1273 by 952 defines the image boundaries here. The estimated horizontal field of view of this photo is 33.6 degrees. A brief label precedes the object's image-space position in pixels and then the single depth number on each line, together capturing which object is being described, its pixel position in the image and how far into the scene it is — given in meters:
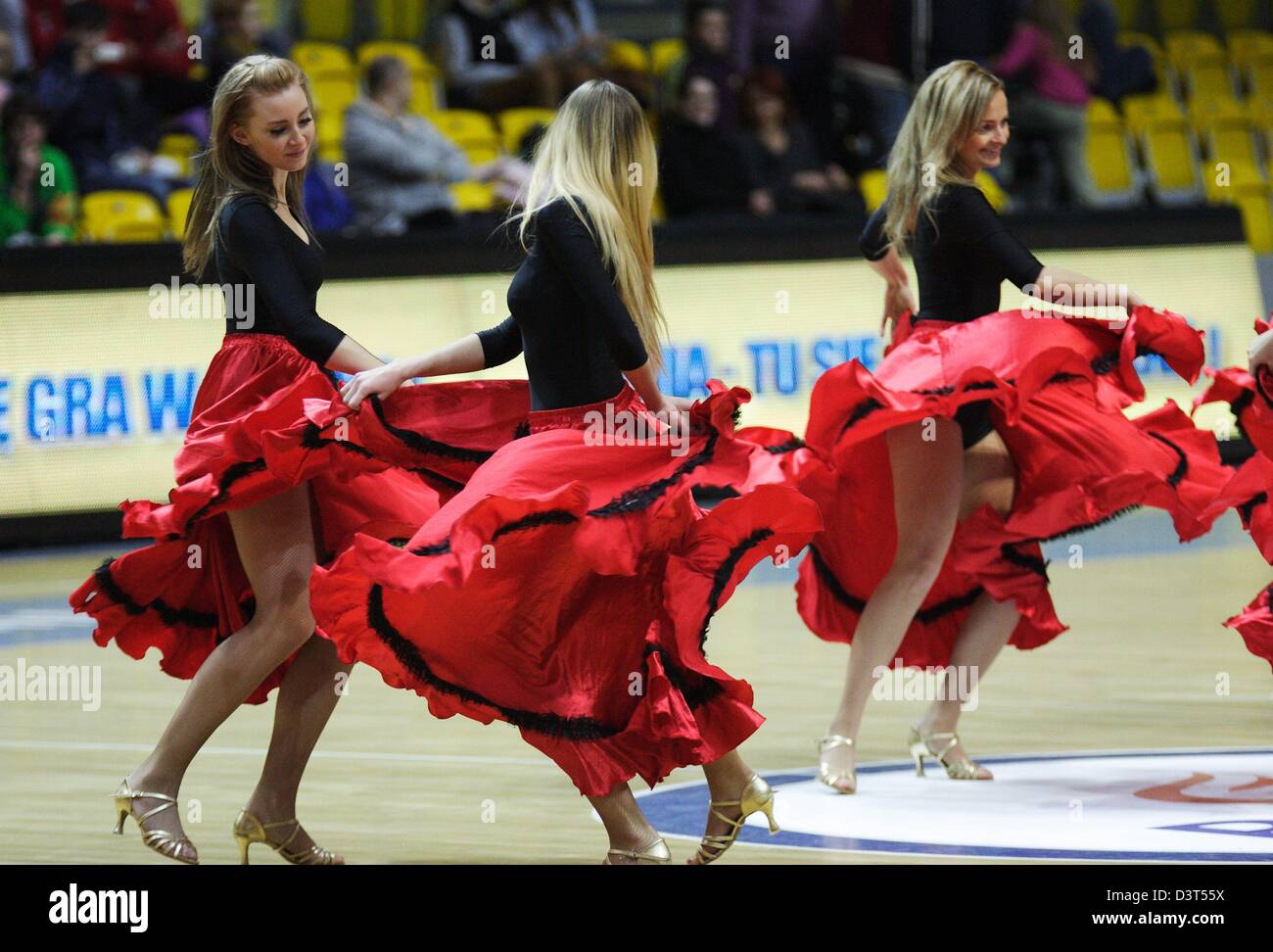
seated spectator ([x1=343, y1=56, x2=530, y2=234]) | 11.07
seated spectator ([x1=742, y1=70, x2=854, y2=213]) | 12.27
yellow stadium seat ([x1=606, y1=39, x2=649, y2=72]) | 13.07
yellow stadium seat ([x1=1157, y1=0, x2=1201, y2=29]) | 15.96
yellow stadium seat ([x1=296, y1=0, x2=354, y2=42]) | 13.59
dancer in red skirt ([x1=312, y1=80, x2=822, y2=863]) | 4.18
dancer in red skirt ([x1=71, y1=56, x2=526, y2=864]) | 4.59
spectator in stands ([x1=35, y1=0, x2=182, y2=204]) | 11.34
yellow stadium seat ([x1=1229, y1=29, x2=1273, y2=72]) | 15.41
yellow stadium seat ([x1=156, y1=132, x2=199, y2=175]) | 11.79
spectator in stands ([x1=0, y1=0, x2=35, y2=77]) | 11.66
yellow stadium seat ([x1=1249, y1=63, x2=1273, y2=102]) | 15.27
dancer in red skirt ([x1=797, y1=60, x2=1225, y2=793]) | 5.47
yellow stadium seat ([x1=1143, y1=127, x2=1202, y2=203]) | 14.59
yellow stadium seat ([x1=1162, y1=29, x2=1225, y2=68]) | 15.33
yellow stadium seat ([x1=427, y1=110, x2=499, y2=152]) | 12.52
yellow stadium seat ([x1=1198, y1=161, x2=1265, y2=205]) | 14.23
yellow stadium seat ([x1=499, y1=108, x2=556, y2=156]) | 12.56
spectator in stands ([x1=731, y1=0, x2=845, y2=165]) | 12.93
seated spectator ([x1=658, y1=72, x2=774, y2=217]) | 11.91
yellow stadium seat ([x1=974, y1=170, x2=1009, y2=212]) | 12.80
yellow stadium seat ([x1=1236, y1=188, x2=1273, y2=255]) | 14.17
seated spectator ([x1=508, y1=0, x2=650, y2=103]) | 12.67
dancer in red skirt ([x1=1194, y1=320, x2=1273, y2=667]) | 5.22
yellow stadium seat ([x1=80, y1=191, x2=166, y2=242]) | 11.07
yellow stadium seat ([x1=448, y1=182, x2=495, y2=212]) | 11.91
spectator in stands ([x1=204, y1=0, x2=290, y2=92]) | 11.47
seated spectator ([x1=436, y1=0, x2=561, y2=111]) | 12.65
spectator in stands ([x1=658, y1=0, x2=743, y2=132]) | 12.50
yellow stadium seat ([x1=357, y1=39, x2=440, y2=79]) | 12.93
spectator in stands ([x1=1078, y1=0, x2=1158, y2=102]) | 14.56
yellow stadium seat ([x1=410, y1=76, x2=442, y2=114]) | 12.86
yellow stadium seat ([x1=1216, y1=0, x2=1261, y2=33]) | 16.09
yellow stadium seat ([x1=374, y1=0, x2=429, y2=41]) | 13.77
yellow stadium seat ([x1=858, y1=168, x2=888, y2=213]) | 13.40
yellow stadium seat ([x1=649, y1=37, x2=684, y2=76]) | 13.58
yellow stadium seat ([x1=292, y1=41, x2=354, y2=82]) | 12.70
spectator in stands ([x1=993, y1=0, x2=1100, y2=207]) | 13.30
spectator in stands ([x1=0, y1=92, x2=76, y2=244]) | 10.70
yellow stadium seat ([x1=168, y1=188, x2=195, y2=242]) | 11.23
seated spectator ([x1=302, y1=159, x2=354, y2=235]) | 11.10
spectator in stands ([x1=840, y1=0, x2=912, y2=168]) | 13.16
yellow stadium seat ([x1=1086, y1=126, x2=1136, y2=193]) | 14.41
